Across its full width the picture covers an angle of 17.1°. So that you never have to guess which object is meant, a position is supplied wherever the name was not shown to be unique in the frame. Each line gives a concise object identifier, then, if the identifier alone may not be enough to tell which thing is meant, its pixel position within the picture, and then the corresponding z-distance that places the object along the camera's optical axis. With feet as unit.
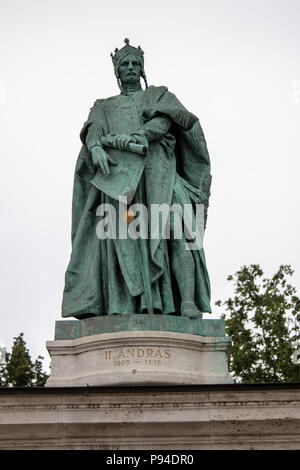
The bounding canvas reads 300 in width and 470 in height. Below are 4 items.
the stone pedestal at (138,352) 48.21
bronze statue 52.42
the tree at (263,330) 108.98
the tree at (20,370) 115.96
